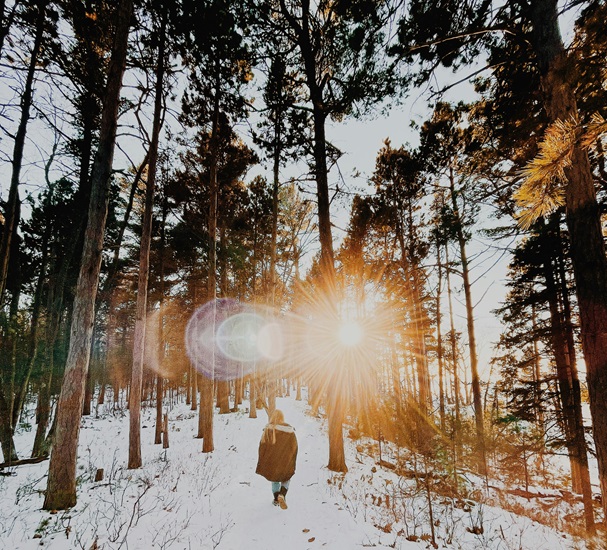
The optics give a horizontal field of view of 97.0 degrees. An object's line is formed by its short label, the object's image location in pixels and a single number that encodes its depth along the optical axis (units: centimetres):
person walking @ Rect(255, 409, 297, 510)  509
